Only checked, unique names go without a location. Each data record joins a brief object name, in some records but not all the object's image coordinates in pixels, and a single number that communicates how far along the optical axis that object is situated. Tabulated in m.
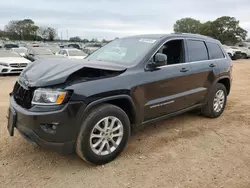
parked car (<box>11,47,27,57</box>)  14.85
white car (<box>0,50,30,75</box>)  8.94
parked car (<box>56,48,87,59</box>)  11.18
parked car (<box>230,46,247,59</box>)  19.84
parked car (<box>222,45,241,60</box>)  19.20
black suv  2.20
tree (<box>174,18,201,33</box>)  59.93
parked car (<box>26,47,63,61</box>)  11.83
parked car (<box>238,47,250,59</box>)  20.47
